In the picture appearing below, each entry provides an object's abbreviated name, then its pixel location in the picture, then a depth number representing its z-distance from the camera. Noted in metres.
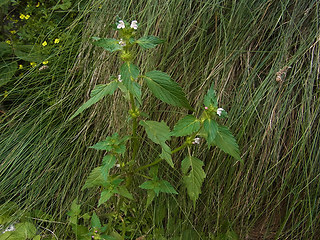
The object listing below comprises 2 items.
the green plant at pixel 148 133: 0.89
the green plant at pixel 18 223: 1.15
